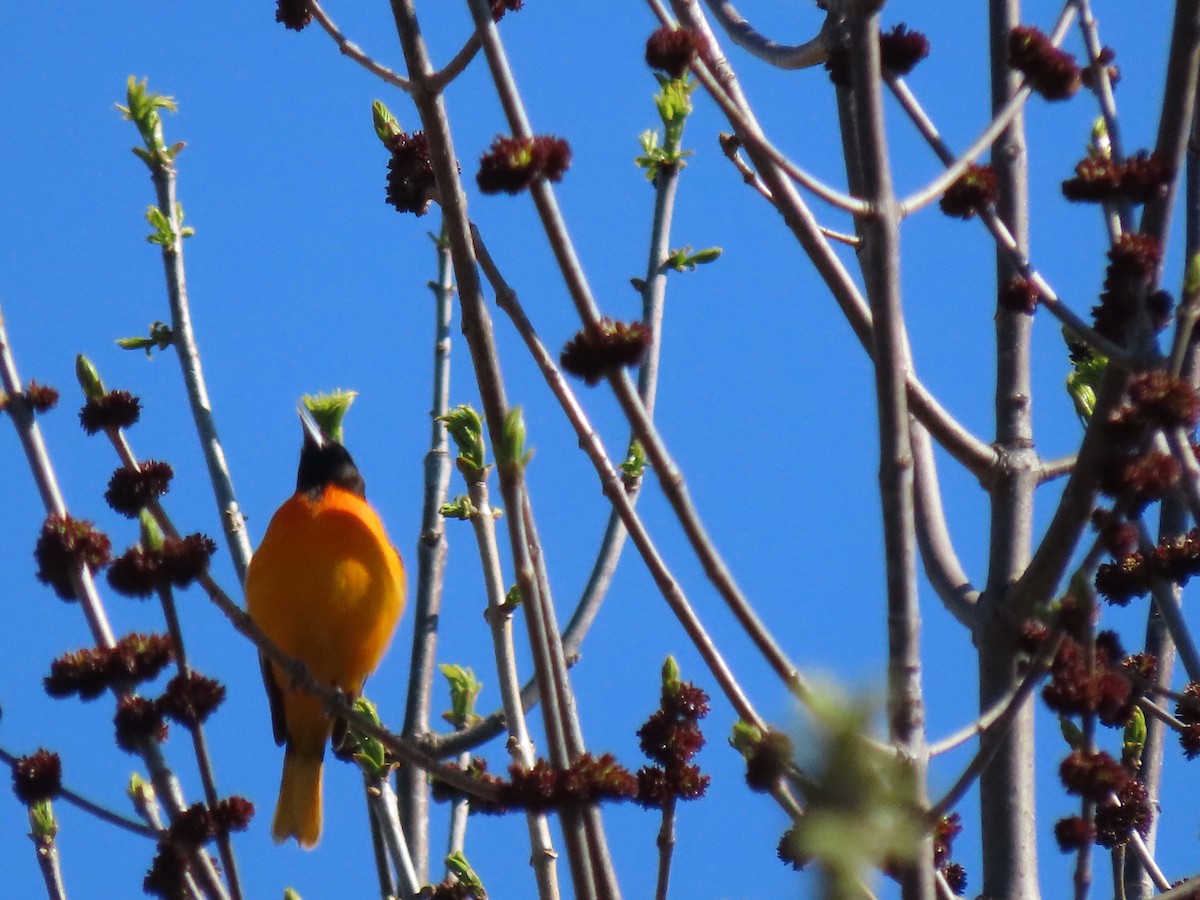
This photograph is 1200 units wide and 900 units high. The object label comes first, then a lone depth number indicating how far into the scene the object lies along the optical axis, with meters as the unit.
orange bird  10.23
